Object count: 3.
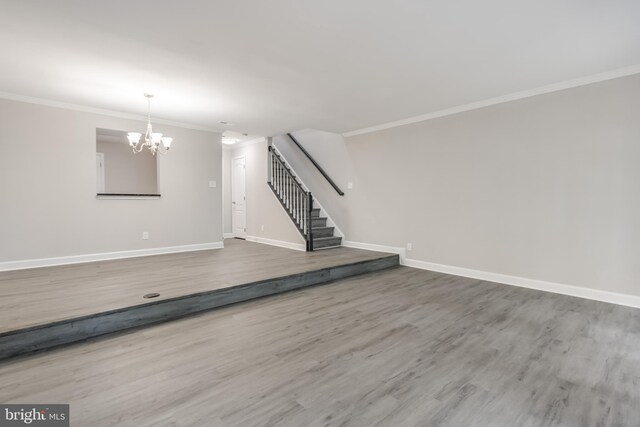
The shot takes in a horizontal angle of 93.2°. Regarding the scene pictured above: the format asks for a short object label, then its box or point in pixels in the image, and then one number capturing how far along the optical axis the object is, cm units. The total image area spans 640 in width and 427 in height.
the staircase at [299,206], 614
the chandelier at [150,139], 408
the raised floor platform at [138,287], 252
